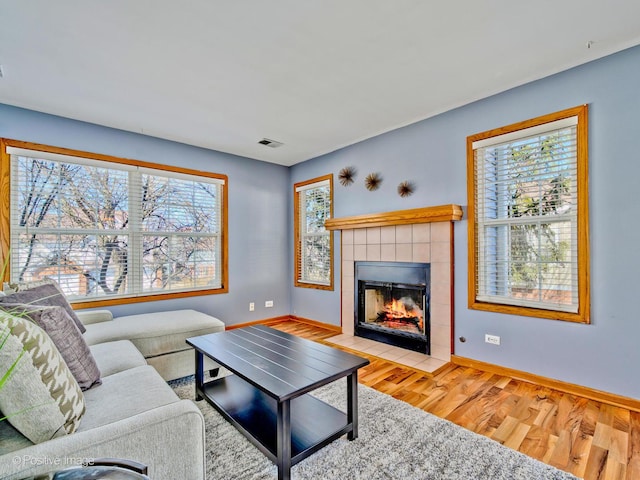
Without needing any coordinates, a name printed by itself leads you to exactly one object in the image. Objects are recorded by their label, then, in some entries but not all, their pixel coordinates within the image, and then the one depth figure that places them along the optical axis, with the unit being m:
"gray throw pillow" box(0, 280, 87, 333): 1.83
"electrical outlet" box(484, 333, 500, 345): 2.88
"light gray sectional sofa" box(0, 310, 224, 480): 1.01
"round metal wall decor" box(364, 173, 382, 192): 3.94
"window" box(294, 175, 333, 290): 4.65
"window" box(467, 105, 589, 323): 2.50
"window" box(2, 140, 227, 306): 3.09
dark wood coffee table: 1.58
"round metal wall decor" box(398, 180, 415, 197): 3.59
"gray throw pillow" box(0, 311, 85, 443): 1.04
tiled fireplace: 3.19
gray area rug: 1.62
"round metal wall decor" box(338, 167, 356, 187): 4.27
